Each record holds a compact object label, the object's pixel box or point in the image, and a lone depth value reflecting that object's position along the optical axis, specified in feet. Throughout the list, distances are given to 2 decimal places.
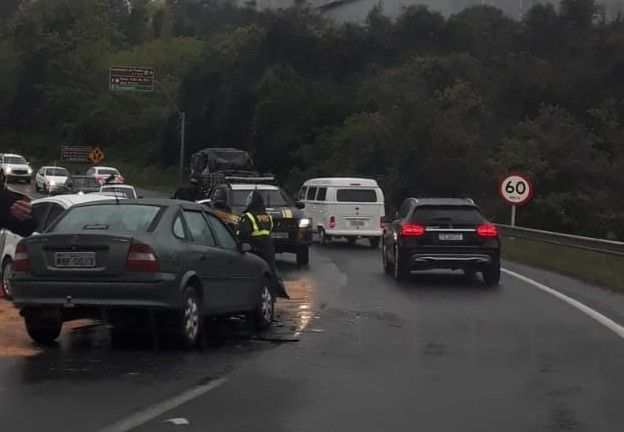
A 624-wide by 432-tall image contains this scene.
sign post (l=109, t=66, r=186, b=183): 228.84
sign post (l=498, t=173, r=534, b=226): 99.45
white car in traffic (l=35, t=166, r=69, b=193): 189.06
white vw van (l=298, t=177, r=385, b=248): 102.73
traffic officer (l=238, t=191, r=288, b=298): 52.37
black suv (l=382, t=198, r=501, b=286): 66.13
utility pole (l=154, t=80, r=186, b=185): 213.66
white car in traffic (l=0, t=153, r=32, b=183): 217.36
